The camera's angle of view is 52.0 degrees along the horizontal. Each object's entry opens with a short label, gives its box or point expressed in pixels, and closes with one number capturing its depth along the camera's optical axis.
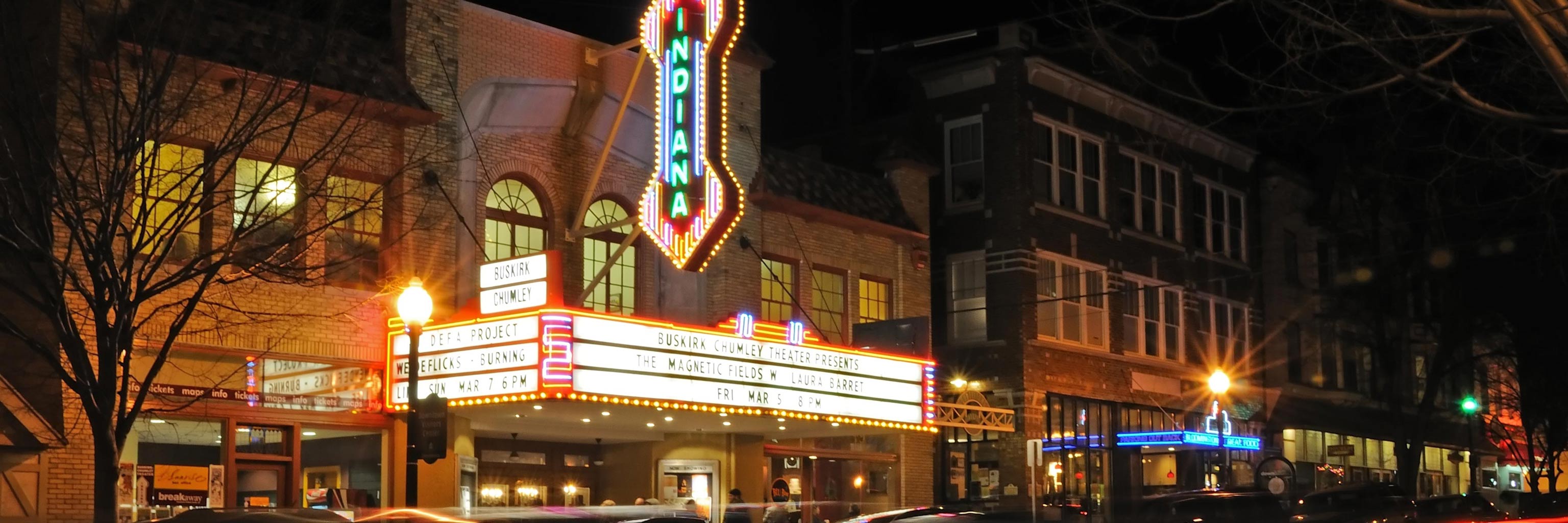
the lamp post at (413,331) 18.64
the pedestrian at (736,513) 25.42
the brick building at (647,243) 25.61
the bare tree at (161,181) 16.56
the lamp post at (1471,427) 44.75
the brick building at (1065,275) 35.53
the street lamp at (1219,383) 32.38
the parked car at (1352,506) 26.92
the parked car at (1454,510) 31.17
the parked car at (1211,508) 24.31
